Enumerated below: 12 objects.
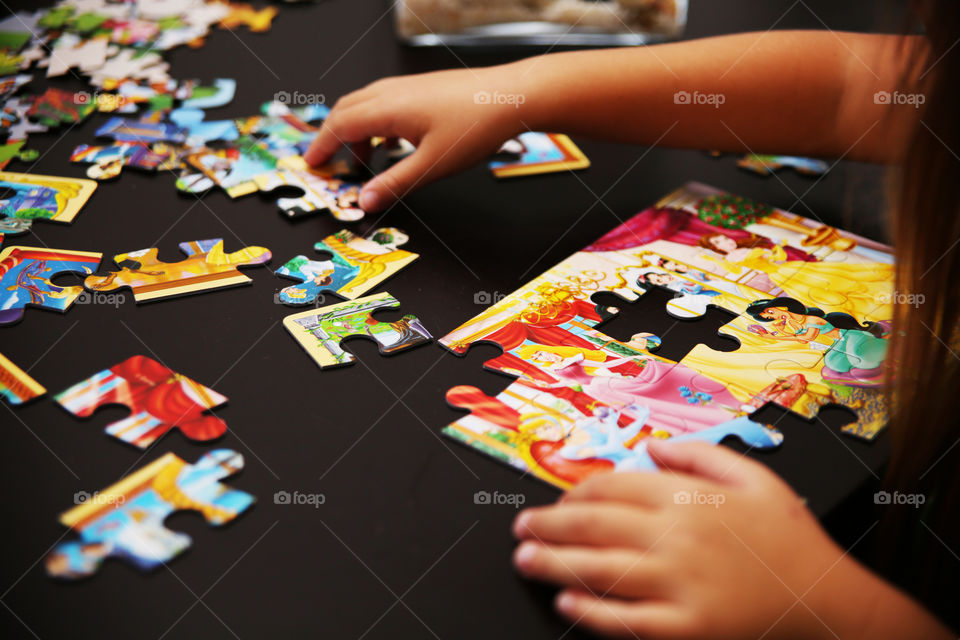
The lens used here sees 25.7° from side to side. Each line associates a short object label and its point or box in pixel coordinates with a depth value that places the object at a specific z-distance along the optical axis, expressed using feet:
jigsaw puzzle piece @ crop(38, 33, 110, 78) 2.87
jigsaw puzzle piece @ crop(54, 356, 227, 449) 2.20
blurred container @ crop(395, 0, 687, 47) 2.97
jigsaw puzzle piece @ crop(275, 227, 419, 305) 2.40
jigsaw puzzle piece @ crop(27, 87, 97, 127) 2.73
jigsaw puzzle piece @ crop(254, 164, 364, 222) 2.54
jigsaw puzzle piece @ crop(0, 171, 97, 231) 2.51
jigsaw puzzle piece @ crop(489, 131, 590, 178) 2.67
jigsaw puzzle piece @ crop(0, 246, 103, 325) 2.36
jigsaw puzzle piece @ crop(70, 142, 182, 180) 2.61
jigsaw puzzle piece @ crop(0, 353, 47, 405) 2.24
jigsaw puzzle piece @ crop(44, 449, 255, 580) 2.09
